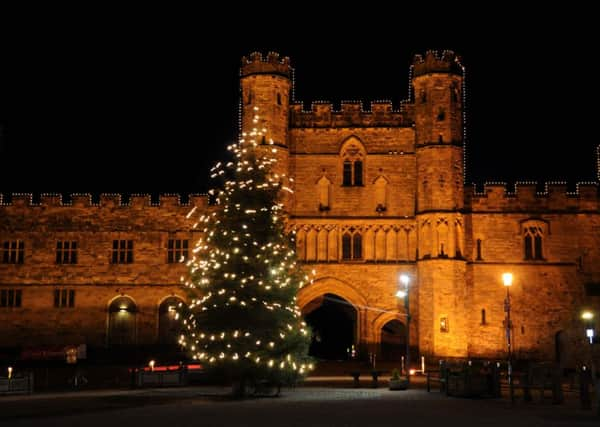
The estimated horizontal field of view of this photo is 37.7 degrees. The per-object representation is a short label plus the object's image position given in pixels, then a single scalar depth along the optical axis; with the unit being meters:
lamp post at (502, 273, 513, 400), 25.20
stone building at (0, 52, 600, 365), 38.97
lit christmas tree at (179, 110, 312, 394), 24.52
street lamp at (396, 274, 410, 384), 27.55
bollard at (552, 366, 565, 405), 21.39
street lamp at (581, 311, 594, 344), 21.09
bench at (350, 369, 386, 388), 28.70
